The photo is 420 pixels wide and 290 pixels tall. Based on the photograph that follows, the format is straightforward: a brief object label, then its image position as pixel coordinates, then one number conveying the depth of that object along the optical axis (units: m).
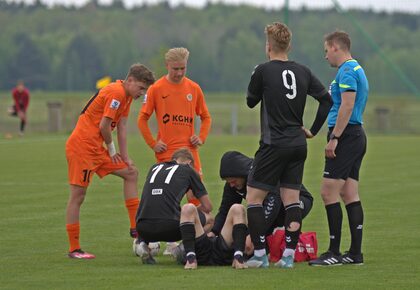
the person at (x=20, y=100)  86.25
